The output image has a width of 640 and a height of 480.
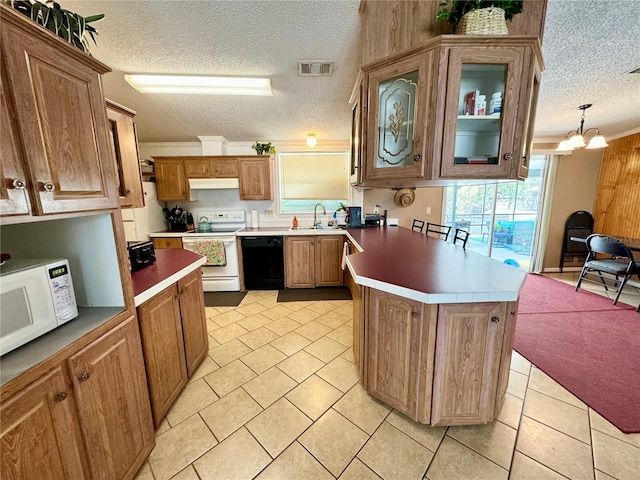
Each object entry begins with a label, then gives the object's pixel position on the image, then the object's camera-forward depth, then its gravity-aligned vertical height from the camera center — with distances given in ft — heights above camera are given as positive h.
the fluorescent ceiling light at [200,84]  7.01 +3.55
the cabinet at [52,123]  2.41 +0.92
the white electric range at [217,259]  11.52 -2.82
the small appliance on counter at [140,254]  5.44 -1.25
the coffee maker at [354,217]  12.30 -0.92
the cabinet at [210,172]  12.02 +1.43
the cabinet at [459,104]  4.78 +1.99
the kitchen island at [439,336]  4.30 -2.62
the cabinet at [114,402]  3.16 -2.95
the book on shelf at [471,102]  5.09 +2.01
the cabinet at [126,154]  4.85 +1.01
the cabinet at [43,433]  2.36 -2.49
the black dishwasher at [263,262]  11.89 -3.14
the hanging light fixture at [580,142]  9.90 +2.27
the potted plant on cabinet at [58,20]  2.74 +2.21
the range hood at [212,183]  12.08 +0.87
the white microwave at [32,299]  2.69 -1.20
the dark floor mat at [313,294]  11.23 -4.57
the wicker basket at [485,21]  4.67 +3.41
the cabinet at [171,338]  4.61 -3.01
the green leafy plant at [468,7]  4.61 +3.69
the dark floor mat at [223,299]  10.80 -4.60
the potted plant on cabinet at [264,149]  12.25 +2.62
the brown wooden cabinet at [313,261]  11.96 -3.07
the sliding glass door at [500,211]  14.75 -0.89
